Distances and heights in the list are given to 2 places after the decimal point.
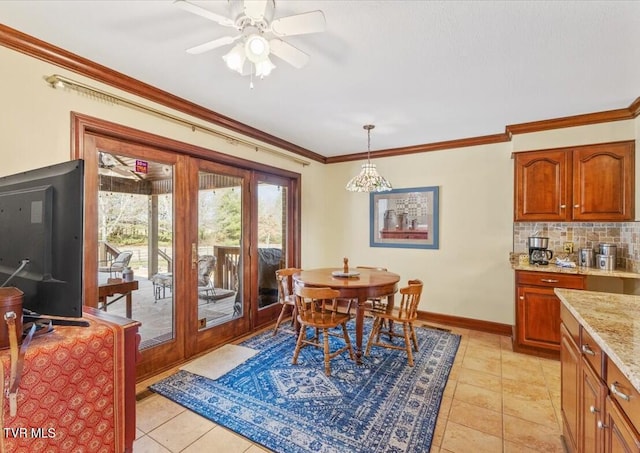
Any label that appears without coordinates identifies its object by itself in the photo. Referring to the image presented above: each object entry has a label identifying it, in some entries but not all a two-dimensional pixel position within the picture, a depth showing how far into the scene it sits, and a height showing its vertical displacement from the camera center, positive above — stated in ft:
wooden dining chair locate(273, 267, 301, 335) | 11.60 -2.44
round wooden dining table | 9.15 -1.82
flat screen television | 3.45 -0.15
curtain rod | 6.71 +3.25
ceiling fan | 4.53 +3.22
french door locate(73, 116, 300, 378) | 7.89 -0.35
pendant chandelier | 11.17 +1.69
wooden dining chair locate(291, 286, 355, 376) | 8.74 -2.88
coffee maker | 11.08 -0.90
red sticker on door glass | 8.73 +1.77
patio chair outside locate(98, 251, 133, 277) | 8.09 -1.04
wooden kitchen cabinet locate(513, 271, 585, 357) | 9.93 -2.80
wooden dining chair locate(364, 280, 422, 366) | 9.36 -2.87
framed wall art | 14.15 +0.45
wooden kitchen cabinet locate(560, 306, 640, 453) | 3.22 -2.26
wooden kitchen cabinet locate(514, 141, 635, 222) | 9.87 +1.56
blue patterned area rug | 6.25 -4.36
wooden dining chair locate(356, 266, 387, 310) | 10.72 -2.92
